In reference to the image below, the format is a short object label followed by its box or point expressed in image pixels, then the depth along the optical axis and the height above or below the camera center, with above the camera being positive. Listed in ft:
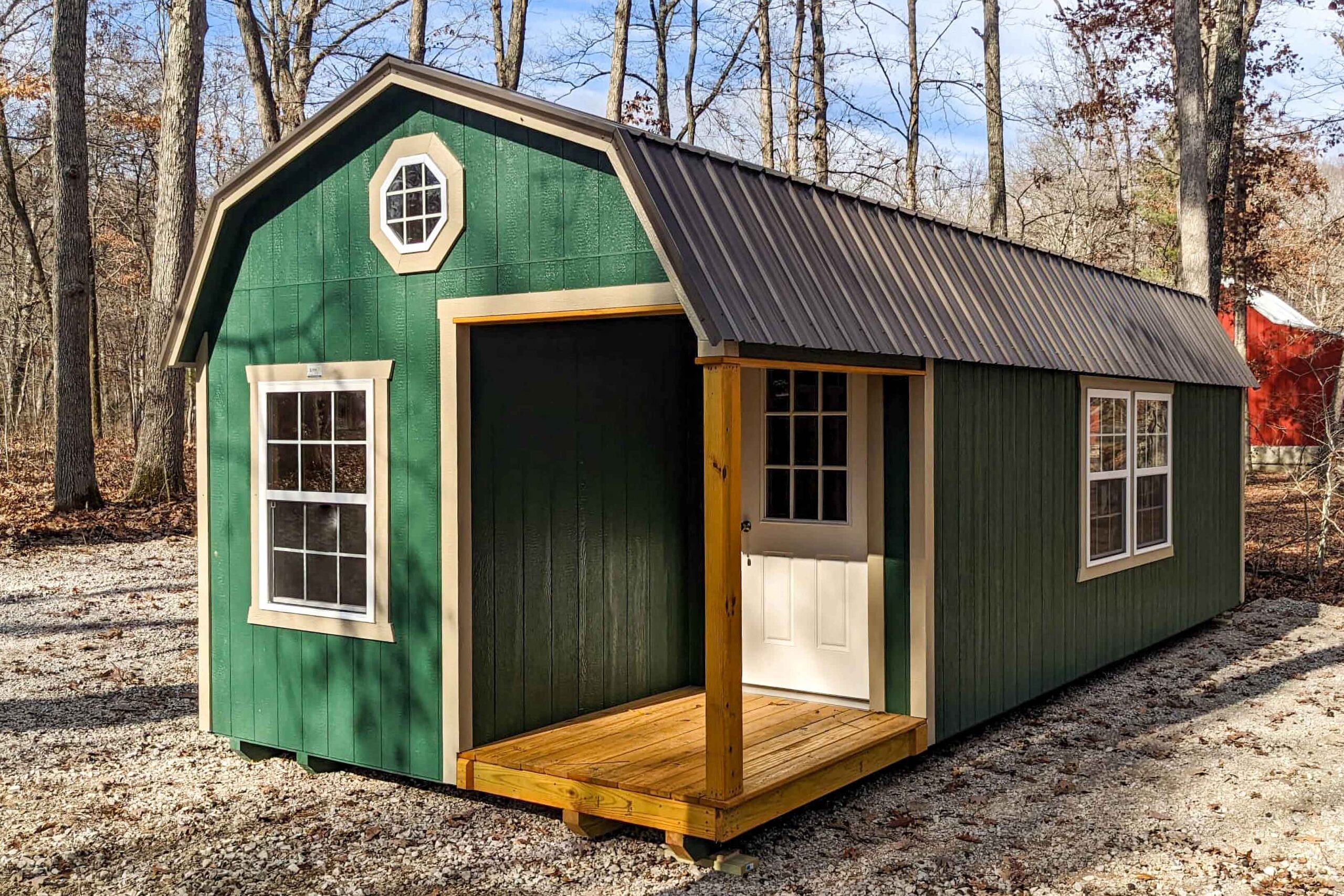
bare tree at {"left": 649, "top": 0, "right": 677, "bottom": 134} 71.05 +22.47
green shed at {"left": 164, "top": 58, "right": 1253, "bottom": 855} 16.42 -0.67
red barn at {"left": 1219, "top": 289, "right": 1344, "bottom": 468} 75.41 +2.86
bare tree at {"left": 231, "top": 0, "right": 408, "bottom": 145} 57.41 +19.59
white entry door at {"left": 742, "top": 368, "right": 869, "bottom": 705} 21.29 -2.03
